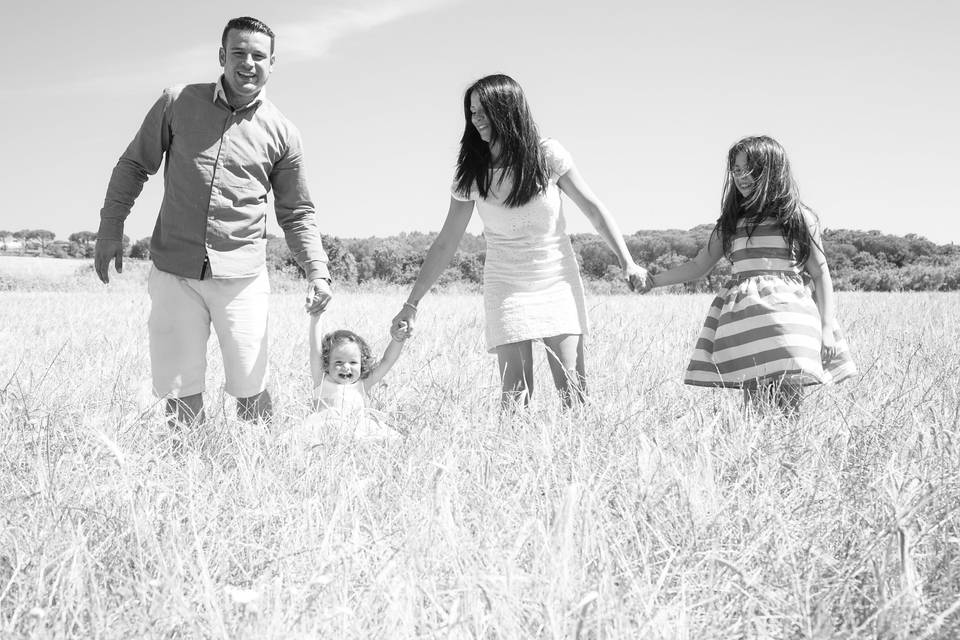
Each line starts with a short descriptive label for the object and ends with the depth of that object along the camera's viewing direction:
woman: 3.23
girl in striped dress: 3.24
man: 3.01
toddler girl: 3.38
